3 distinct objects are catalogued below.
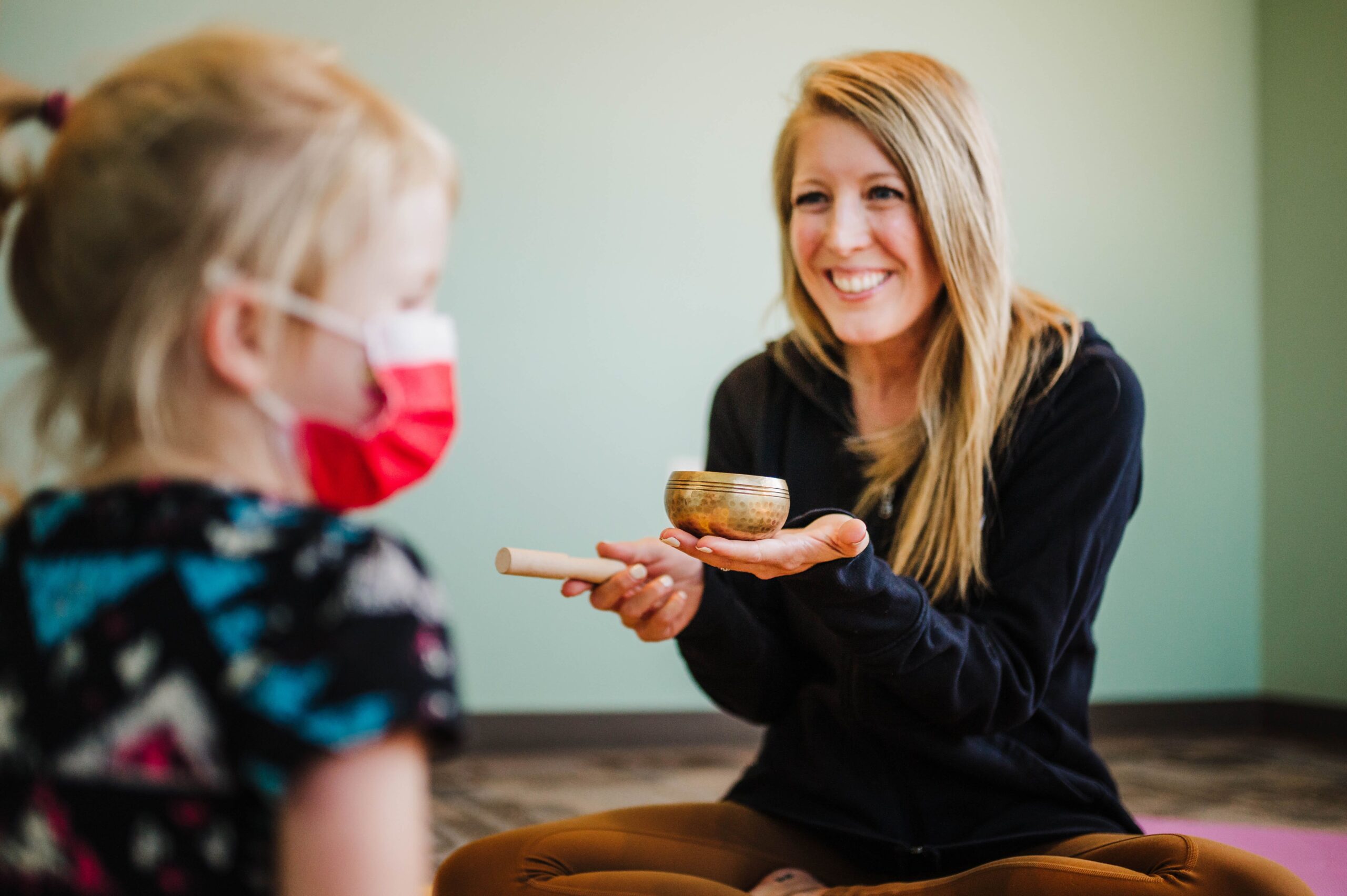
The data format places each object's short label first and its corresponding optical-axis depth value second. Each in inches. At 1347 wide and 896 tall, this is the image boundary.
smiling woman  49.3
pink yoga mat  62.7
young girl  23.8
